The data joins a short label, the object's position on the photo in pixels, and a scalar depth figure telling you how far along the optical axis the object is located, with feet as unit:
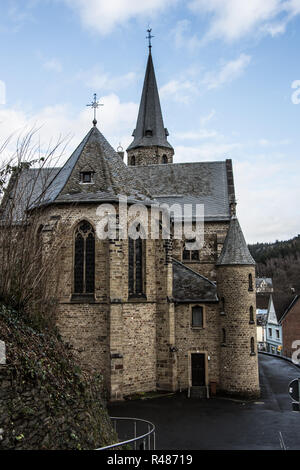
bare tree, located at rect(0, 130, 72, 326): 32.83
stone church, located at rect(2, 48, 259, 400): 62.59
